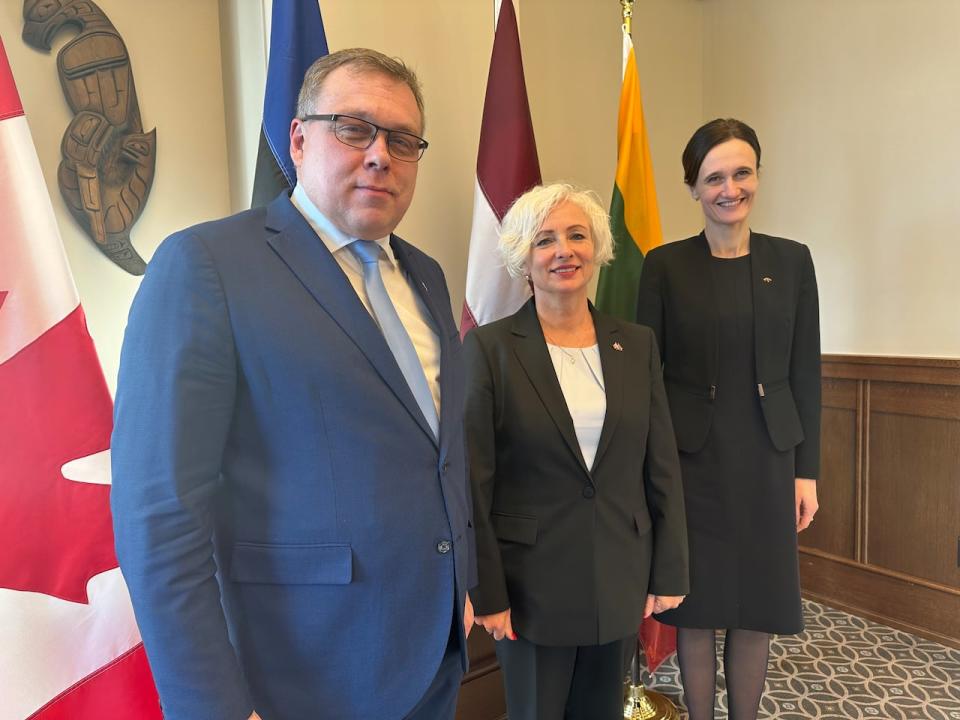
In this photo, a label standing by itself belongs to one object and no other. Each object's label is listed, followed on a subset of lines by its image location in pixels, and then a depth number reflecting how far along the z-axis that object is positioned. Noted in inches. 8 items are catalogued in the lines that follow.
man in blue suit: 30.5
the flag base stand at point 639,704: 85.6
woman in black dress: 69.6
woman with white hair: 55.4
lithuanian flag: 98.0
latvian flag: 82.3
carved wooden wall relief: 60.9
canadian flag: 46.8
